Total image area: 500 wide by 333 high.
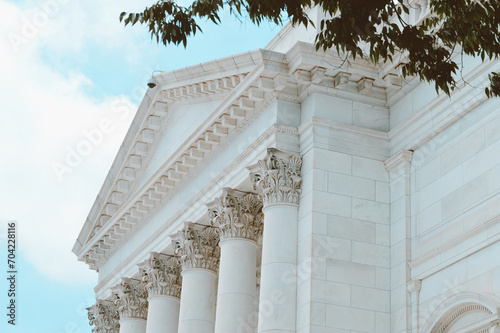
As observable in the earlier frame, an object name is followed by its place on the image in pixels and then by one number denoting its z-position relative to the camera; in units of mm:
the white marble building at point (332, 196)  25031
